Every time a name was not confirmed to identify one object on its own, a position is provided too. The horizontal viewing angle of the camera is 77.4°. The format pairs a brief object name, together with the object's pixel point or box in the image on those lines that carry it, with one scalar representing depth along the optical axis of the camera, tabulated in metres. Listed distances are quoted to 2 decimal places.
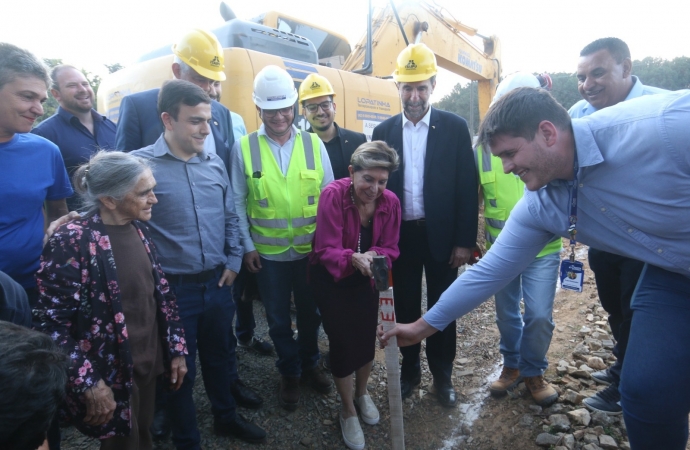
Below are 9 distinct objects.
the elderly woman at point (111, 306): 1.70
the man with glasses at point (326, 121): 3.56
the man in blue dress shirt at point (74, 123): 3.28
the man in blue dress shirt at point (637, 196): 1.63
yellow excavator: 4.34
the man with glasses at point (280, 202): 2.83
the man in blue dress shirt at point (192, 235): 2.29
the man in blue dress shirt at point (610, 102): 2.82
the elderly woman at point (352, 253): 2.55
